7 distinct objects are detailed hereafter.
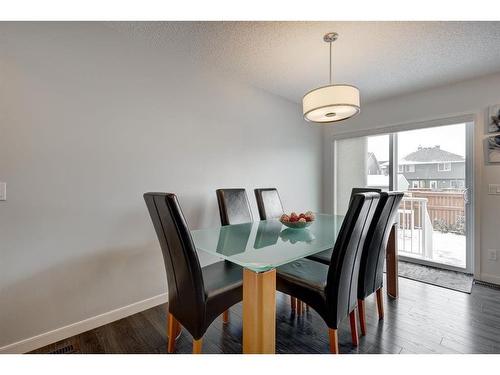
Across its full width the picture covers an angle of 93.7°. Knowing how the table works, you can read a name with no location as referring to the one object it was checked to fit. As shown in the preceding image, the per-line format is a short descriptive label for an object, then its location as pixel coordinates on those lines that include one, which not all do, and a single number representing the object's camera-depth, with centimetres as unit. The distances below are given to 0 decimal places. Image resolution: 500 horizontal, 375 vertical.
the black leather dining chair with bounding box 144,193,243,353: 117
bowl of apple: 189
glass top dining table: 121
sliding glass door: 296
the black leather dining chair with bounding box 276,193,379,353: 126
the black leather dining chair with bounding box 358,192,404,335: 163
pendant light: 169
